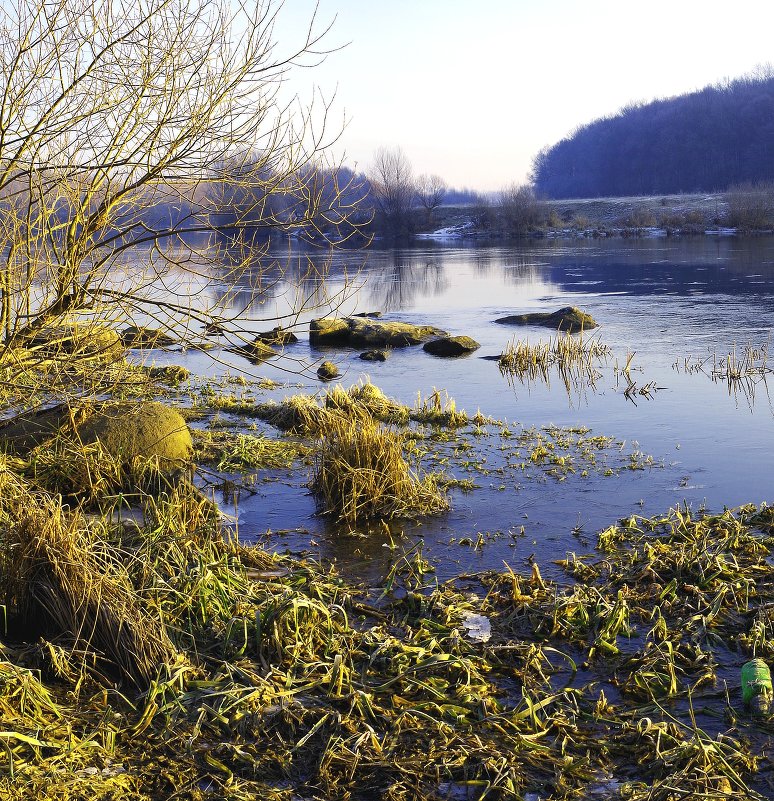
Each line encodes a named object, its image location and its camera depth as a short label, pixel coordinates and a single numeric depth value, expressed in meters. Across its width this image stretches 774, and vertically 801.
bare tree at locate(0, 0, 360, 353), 5.41
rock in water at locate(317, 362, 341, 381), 15.03
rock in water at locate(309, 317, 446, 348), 19.30
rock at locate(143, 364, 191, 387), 14.44
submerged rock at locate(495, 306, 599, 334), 19.80
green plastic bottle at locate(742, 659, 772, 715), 4.50
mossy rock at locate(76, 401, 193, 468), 8.51
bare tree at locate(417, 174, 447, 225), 92.38
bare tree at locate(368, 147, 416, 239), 73.06
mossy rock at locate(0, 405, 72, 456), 8.60
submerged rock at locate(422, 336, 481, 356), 17.89
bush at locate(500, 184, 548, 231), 71.97
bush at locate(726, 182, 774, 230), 56.66
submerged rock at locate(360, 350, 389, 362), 17.40
